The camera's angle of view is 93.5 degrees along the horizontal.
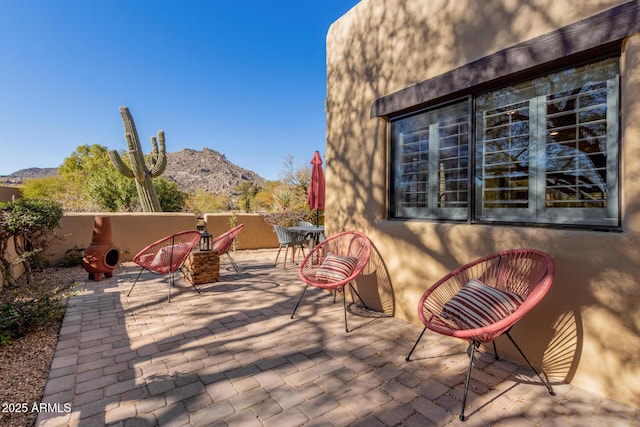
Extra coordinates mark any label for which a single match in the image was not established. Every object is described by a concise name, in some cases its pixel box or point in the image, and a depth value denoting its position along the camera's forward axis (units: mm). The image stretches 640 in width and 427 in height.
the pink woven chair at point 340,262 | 3098
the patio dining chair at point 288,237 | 5857
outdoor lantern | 4738
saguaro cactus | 11250
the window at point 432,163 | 2838
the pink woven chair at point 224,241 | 5024
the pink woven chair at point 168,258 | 3969
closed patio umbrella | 5551
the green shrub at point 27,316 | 2686
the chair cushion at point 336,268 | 3148
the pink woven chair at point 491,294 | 1780
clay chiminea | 4848
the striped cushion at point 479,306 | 2006
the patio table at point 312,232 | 5598
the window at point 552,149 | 1999
